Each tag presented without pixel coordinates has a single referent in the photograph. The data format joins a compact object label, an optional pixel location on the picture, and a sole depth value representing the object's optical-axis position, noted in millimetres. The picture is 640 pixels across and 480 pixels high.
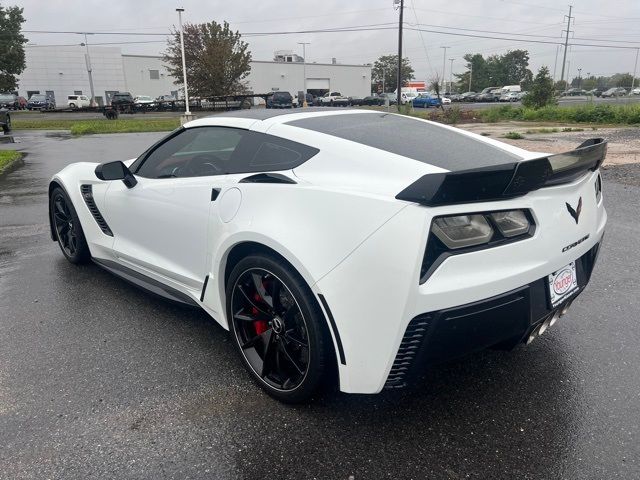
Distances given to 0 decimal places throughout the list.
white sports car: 2008
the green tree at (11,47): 57438
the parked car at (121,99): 41306
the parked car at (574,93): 79850
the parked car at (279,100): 43344
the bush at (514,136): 16161
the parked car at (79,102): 58219
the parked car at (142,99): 50719
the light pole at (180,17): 25461
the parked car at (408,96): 52884
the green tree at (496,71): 101562
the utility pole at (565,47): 76688
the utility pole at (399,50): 35625
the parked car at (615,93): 71500
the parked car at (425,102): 50875
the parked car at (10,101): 50750
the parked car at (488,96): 63969
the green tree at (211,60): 48656
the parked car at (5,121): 19688
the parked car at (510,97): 59888
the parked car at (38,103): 51594
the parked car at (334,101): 56156
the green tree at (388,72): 102900
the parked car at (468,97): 66375
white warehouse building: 74188
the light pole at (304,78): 77656
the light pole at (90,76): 61266
